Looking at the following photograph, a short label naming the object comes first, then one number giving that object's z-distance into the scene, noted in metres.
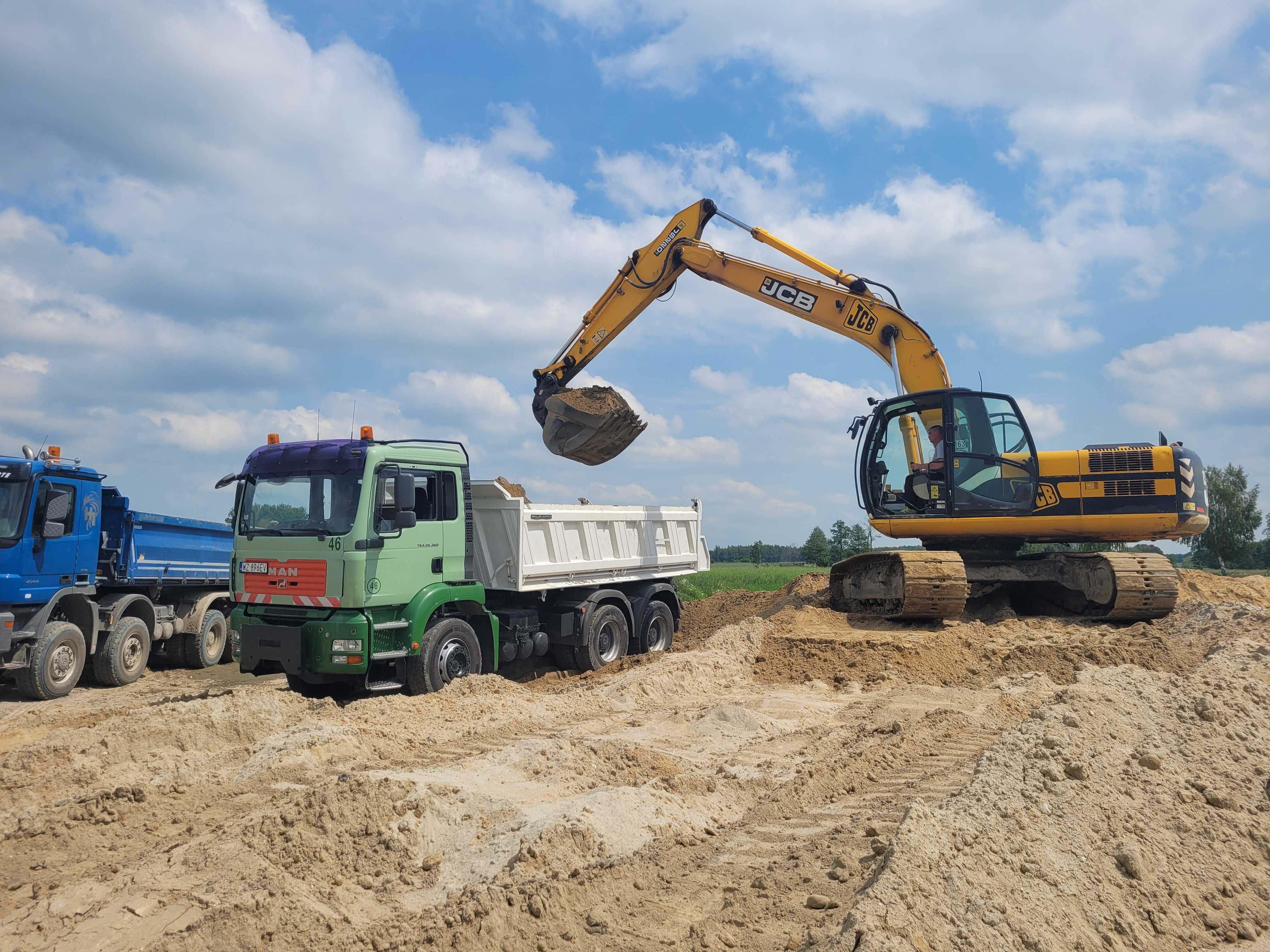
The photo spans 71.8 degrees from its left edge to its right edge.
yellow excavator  11.85
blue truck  10.16
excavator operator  12.15
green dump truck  8.33
